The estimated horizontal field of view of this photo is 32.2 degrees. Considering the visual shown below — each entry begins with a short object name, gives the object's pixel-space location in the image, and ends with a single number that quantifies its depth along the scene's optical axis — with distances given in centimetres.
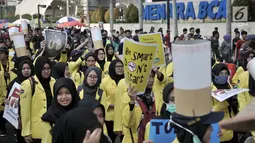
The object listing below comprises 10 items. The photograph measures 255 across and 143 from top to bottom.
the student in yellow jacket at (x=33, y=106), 518
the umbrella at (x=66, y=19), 2665
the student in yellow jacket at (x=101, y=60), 785
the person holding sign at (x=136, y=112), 444
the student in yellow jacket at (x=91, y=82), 541
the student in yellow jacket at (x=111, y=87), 613
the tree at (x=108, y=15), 3581
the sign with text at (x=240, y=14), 1986
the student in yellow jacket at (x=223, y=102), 498
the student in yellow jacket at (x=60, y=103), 419
